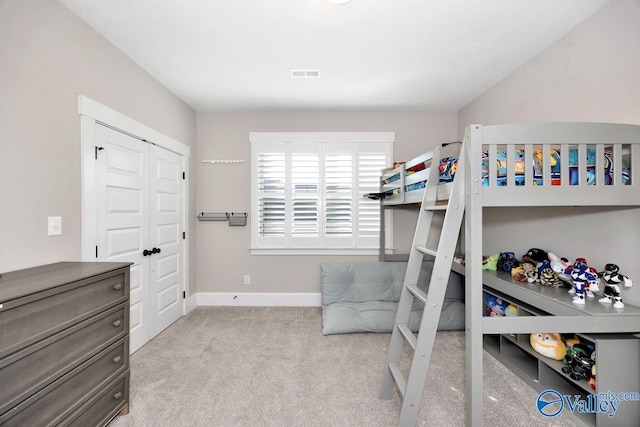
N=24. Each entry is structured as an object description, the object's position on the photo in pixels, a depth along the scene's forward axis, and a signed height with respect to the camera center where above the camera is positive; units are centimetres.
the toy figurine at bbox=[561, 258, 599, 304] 177 -42
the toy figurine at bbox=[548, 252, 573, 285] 196 -36
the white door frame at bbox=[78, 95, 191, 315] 200 +40
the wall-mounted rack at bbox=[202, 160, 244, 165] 376 +66
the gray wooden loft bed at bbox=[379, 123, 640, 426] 144 +11
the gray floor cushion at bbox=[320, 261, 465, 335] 306 -90
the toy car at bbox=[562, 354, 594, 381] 171 -92
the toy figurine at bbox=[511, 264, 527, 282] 224 -48
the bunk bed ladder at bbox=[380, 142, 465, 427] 154 -48
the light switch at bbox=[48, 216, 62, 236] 175 -9
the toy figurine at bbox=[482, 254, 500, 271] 262 -46
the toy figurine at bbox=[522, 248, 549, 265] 230 -35
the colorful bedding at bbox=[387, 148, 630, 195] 153 +24
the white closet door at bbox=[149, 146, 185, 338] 287 -26
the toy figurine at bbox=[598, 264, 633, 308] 166 -41
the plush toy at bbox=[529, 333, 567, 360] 190 -88
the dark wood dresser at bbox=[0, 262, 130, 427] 114 -61
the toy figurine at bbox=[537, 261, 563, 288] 205 -45
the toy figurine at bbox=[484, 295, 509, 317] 245 -81
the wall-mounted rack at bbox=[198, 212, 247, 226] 374 -6
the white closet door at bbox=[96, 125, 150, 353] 218 +2
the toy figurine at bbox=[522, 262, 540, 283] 218 -45
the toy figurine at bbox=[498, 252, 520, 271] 249 -42
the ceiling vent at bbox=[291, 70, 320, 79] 271 +131
